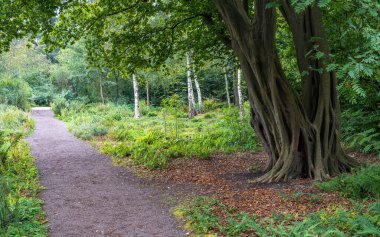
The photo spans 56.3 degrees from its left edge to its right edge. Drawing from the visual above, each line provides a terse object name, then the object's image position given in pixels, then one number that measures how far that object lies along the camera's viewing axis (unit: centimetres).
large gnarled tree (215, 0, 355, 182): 670
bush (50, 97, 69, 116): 2491
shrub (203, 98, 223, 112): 2738
